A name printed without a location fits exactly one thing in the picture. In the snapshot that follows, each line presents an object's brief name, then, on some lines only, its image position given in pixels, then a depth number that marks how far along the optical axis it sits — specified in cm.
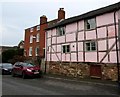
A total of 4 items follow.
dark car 1364
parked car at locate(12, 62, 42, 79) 1025
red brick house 1848
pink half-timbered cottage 878
